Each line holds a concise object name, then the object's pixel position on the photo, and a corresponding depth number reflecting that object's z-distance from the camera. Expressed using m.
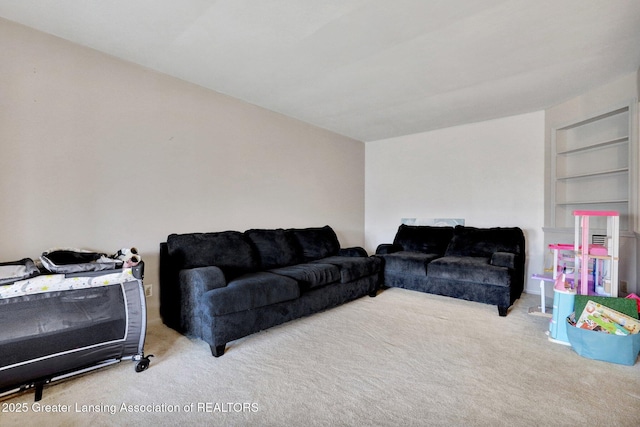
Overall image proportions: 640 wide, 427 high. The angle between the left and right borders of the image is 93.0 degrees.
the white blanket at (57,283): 1.65
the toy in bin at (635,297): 2.30
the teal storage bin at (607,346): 2.03
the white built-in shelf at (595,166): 3.10
